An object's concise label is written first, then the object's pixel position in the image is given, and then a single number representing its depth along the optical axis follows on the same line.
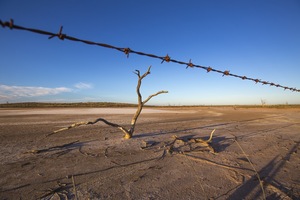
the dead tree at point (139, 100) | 5.22
